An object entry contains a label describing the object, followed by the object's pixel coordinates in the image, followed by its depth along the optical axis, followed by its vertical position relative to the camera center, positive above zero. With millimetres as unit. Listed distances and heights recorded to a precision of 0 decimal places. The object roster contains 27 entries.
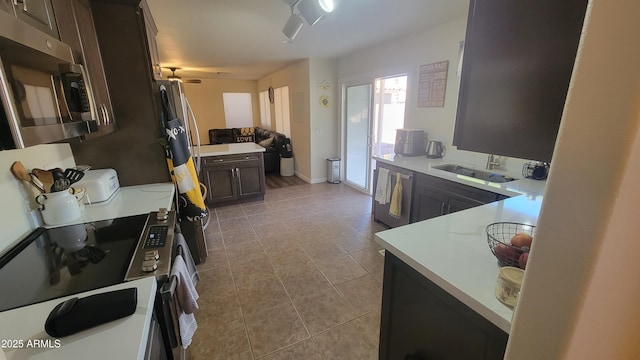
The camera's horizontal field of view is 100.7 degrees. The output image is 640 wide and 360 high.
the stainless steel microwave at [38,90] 736 +79
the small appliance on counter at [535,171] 2186 -496
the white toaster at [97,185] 1757 -472
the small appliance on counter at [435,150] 3090 -446
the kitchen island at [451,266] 862 -573
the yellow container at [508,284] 771 -500
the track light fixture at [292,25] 2398 +775
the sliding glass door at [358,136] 4568 -438
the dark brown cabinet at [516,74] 607 +91
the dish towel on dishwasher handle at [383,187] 3086 -872
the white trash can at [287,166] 5914 -1179
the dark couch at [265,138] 6039 -755
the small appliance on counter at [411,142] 3207 -367
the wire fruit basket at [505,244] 888 -499
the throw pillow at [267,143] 6343 -722
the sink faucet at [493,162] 2593 -500
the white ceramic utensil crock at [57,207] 1452 -505
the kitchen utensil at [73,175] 1580 -362
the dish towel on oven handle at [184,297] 1153 -815
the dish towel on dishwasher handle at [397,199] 2920 -959
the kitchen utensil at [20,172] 1346 -291
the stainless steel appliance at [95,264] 956 -608
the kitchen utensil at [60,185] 1486 -392
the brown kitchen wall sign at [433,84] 2996 +306
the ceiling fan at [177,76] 6100 +944
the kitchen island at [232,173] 3898 -904
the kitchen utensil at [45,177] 1462 -346
